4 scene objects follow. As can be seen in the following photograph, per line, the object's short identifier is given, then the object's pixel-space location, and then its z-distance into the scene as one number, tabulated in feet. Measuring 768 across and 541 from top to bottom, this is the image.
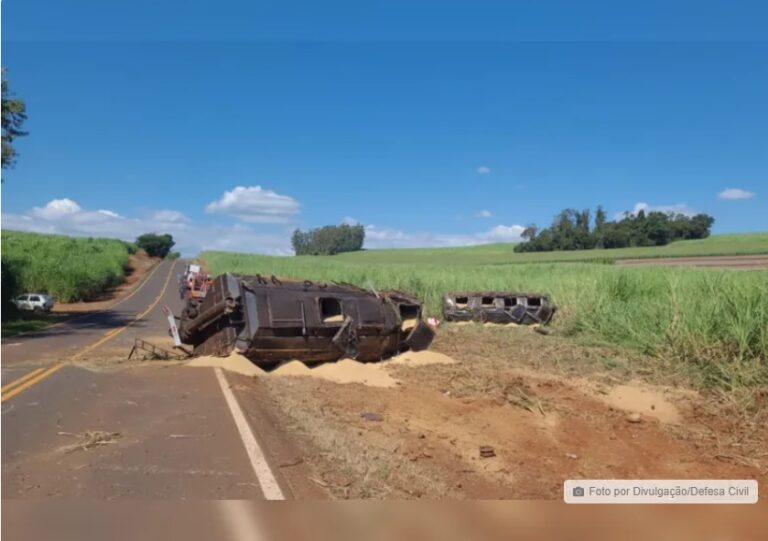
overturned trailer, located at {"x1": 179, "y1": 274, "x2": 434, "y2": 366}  33.19
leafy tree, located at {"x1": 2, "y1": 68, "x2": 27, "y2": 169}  52.80
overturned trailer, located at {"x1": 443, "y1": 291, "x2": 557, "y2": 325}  64.23
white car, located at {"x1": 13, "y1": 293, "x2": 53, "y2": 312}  83.46
